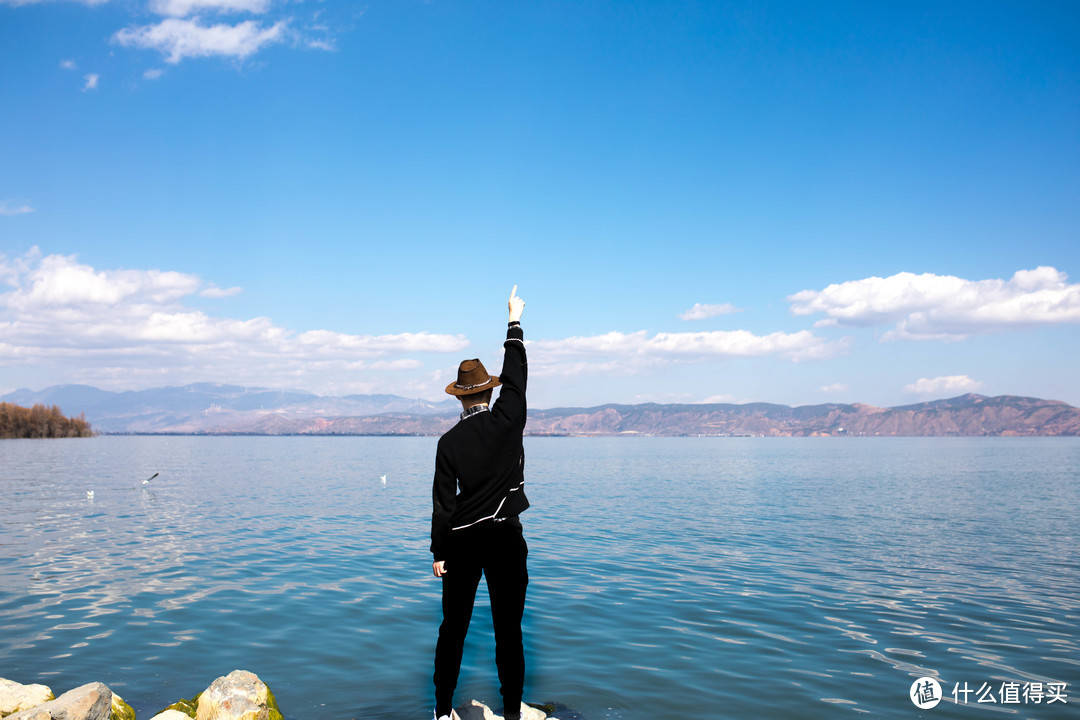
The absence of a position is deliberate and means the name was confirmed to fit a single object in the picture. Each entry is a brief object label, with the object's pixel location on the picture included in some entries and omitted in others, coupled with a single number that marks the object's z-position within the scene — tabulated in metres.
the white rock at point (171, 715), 6.66
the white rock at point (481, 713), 7.02
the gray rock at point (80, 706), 6.27
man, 6.20
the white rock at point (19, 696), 7.06
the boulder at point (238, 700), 6.79
